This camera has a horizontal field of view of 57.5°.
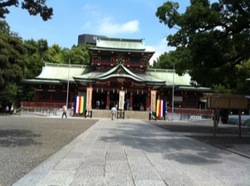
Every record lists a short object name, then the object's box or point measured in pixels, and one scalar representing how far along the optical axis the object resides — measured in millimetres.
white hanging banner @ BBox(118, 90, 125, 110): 30929
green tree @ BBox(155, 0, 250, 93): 11062
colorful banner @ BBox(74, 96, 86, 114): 28298
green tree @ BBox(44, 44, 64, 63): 43402
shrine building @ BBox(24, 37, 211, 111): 31438
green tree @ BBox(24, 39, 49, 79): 36811
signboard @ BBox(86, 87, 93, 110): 31054
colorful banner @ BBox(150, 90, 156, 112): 31073
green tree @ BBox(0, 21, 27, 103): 22969
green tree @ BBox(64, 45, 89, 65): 45054
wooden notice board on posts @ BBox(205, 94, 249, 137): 12224
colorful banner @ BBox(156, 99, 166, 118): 28029
